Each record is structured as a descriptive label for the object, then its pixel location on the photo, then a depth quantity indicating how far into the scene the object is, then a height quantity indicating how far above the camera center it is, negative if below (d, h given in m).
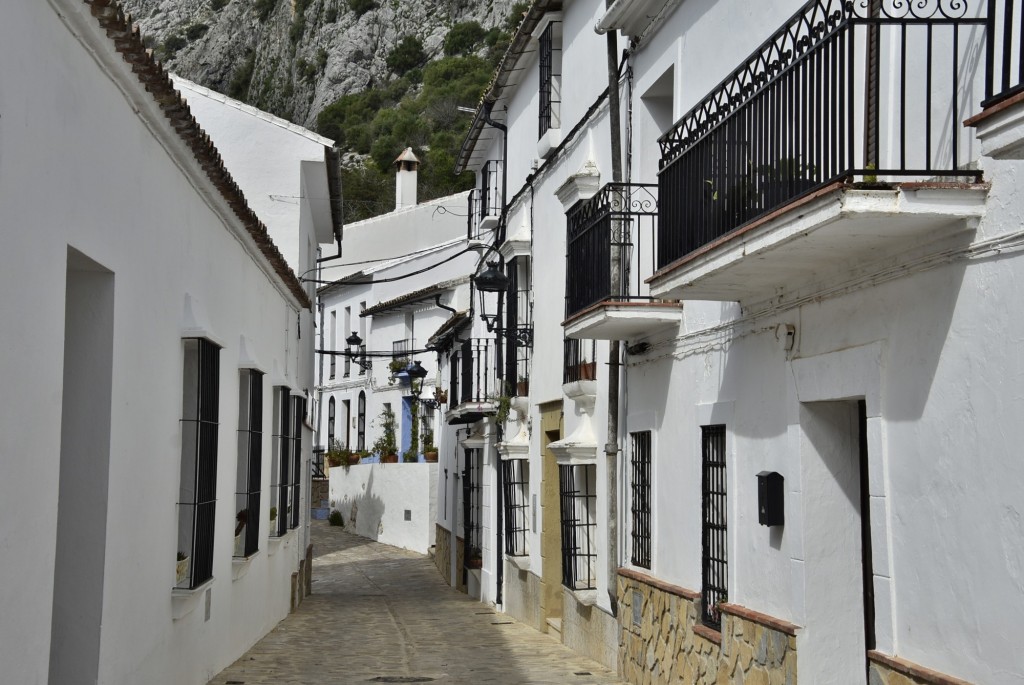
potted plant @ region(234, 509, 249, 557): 12.45 -0.80
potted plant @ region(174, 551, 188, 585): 9.34 -0.90
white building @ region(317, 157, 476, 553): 32.56 +3.24
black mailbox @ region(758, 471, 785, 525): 8.01 -0.30
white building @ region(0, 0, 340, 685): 5.36 +0.54
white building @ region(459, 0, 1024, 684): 5.59 +0.67
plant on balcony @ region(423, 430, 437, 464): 31.12 +0.03
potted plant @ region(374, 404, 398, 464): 34.56 +0.41
